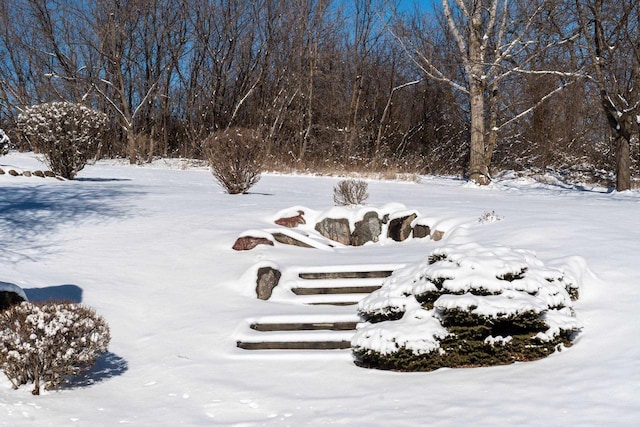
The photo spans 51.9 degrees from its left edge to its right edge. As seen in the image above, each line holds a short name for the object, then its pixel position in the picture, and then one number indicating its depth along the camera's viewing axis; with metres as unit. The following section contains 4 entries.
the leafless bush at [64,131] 15.52
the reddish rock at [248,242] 9.54
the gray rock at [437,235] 10.01
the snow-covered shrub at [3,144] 20.77
